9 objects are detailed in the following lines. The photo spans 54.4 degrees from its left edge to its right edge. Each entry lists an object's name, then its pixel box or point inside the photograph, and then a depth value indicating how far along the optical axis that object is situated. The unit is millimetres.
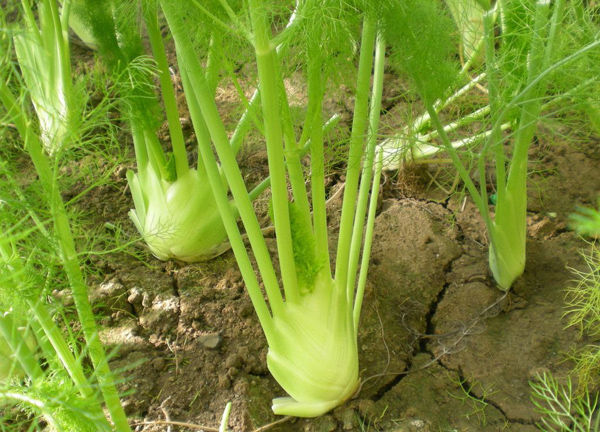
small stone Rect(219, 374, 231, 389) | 1308
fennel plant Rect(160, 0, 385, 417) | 1075
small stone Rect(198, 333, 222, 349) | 1389
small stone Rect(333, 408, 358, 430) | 1229
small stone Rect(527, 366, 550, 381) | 1270
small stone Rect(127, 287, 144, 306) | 1497
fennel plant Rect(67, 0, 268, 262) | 1457
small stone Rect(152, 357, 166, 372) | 1357
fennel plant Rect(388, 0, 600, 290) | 1178
